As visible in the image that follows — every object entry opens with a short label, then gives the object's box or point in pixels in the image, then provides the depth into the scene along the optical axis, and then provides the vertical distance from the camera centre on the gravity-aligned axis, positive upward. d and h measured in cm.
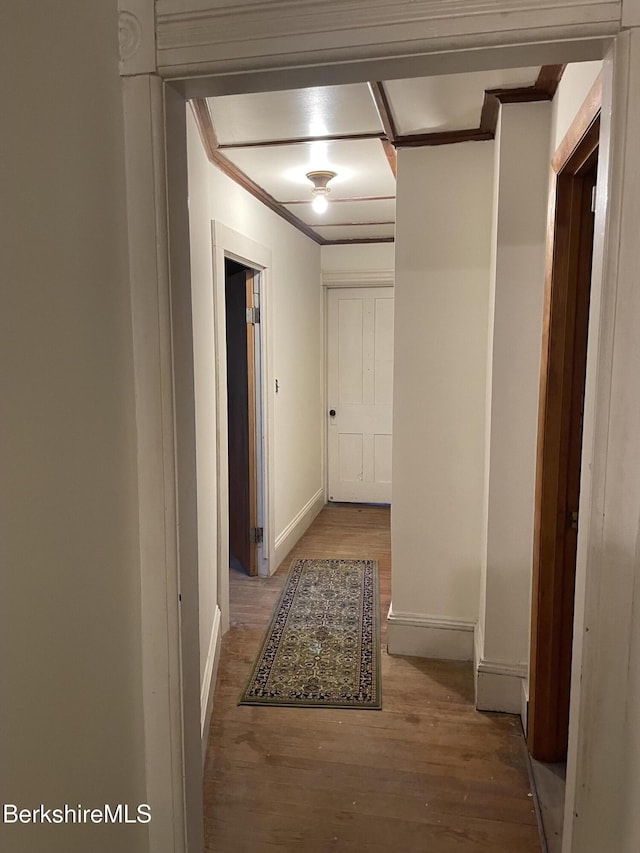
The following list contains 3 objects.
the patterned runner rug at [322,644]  254 -143
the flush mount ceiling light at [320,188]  303 +91
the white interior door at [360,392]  523 -32
